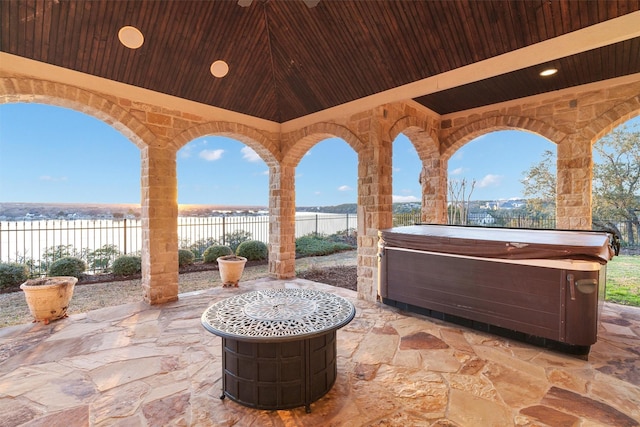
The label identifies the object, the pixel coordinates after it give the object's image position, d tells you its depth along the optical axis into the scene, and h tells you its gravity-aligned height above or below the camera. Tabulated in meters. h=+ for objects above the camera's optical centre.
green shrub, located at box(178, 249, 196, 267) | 6.96 -1.12
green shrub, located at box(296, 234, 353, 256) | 9.26 -1.17
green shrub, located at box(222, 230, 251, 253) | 9.02 -0.82
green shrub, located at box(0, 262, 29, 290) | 5.13 -1.15
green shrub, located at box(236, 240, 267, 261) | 7.83 -1.06
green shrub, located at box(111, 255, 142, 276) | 6.18 -1.17
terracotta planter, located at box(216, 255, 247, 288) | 5.30 -1.10
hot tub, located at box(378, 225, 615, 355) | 2.59 -0.73
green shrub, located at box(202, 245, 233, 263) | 7.49 -1.07
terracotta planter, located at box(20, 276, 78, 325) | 3.56 -1.10
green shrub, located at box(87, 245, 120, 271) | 6.39 -1.03
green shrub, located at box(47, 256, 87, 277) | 5.52 -1.09
